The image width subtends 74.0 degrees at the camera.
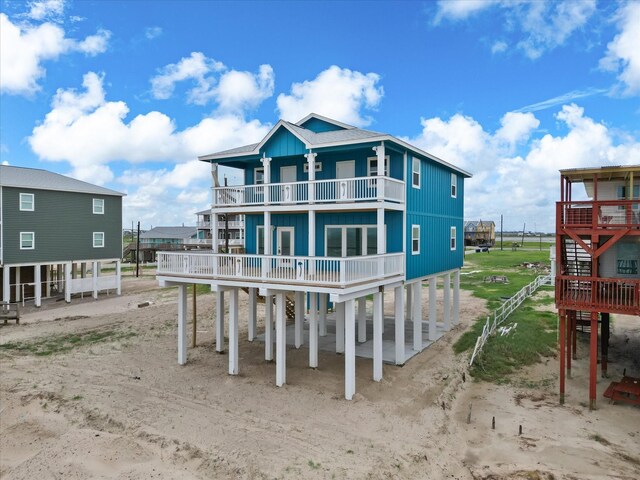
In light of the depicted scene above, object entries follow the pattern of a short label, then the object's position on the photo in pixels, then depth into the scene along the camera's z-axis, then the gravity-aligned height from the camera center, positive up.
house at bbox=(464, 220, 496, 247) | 107.12 +1.83
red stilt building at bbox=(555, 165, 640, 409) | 13.47 -0.54
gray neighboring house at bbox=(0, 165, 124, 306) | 30.05 +0.70
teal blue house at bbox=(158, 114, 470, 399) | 15.36 +0.44
